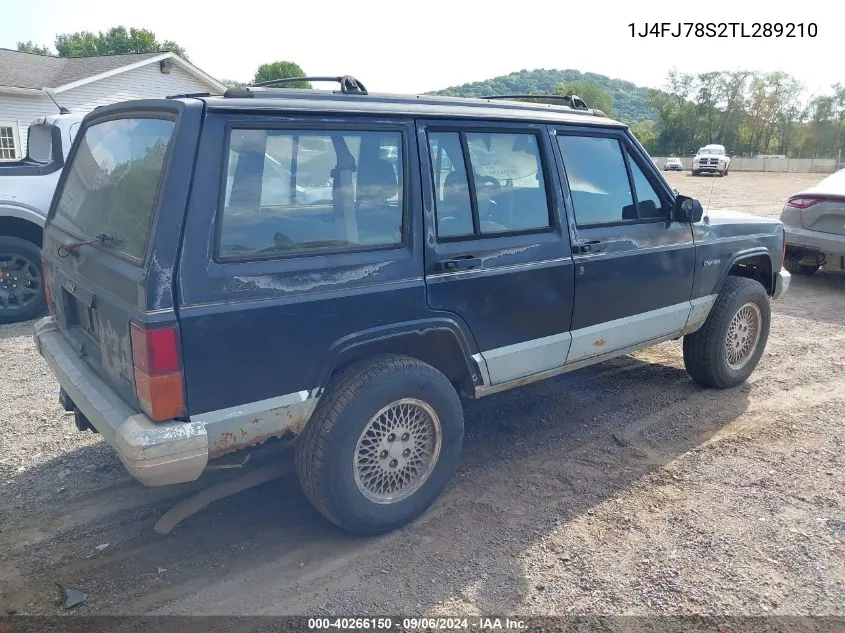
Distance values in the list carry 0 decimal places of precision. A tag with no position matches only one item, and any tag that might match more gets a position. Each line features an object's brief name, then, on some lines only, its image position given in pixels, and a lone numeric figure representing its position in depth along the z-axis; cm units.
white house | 1970
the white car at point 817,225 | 843
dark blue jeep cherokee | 267
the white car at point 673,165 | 4891
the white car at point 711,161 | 4116
